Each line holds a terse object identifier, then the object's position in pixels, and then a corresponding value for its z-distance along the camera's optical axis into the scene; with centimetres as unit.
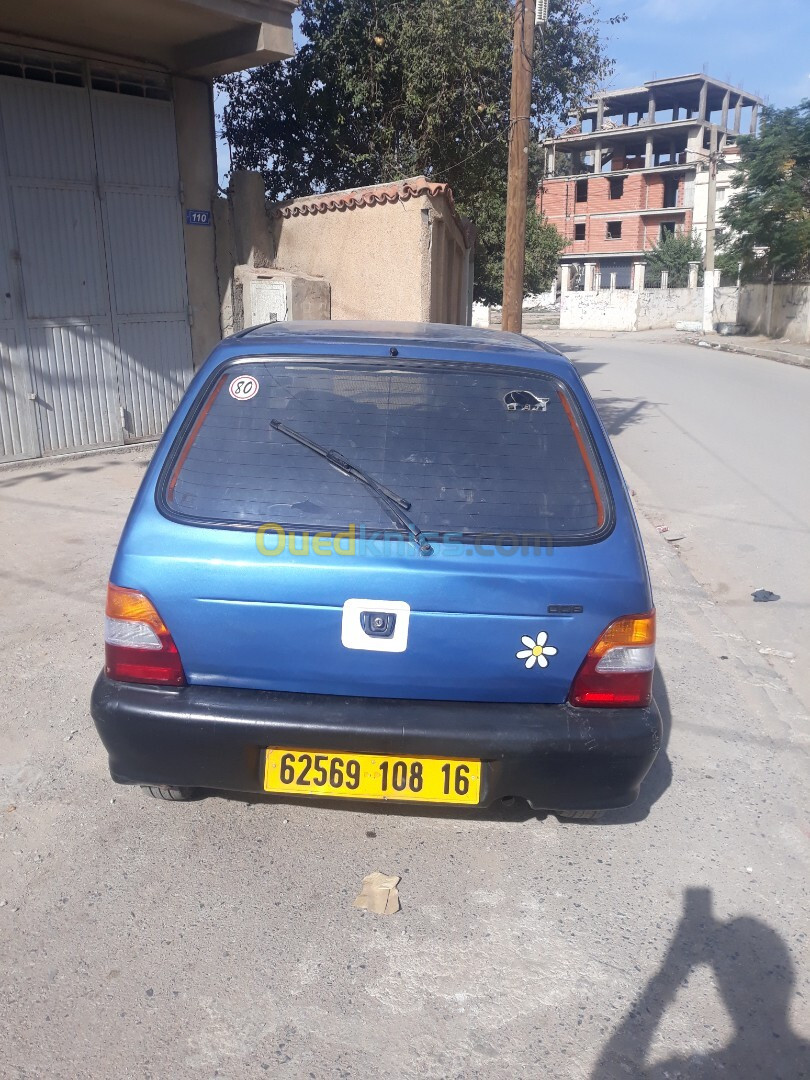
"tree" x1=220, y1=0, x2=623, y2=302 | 1355
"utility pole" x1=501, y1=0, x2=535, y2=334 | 930
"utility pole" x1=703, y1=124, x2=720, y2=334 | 3878
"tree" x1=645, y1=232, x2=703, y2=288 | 5094
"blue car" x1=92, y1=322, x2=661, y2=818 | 260
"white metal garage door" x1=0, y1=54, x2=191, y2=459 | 830
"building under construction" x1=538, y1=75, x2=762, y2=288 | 5884
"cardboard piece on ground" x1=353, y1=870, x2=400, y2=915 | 279
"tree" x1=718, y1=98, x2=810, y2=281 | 2911
